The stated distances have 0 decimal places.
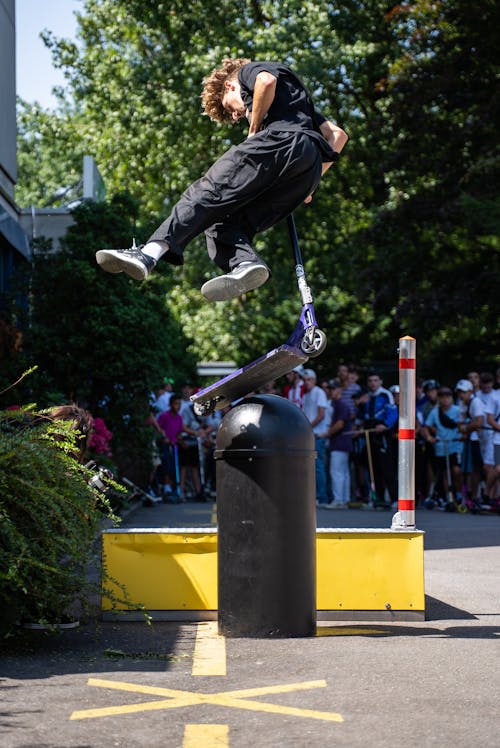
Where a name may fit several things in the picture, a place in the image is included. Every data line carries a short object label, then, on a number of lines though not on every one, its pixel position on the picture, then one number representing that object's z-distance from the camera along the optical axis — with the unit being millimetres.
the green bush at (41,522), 5781
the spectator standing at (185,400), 21938
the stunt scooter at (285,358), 6594
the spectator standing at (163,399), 21672
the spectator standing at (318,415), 18688
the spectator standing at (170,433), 20969
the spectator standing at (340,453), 18641
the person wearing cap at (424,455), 18938
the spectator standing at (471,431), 17594
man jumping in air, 6371
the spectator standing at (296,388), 19469
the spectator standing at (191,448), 21219
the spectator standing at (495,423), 17391
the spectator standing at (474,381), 18547
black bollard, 6391
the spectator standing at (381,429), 18422
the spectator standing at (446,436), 18250
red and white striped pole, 7238
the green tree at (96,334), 16094
